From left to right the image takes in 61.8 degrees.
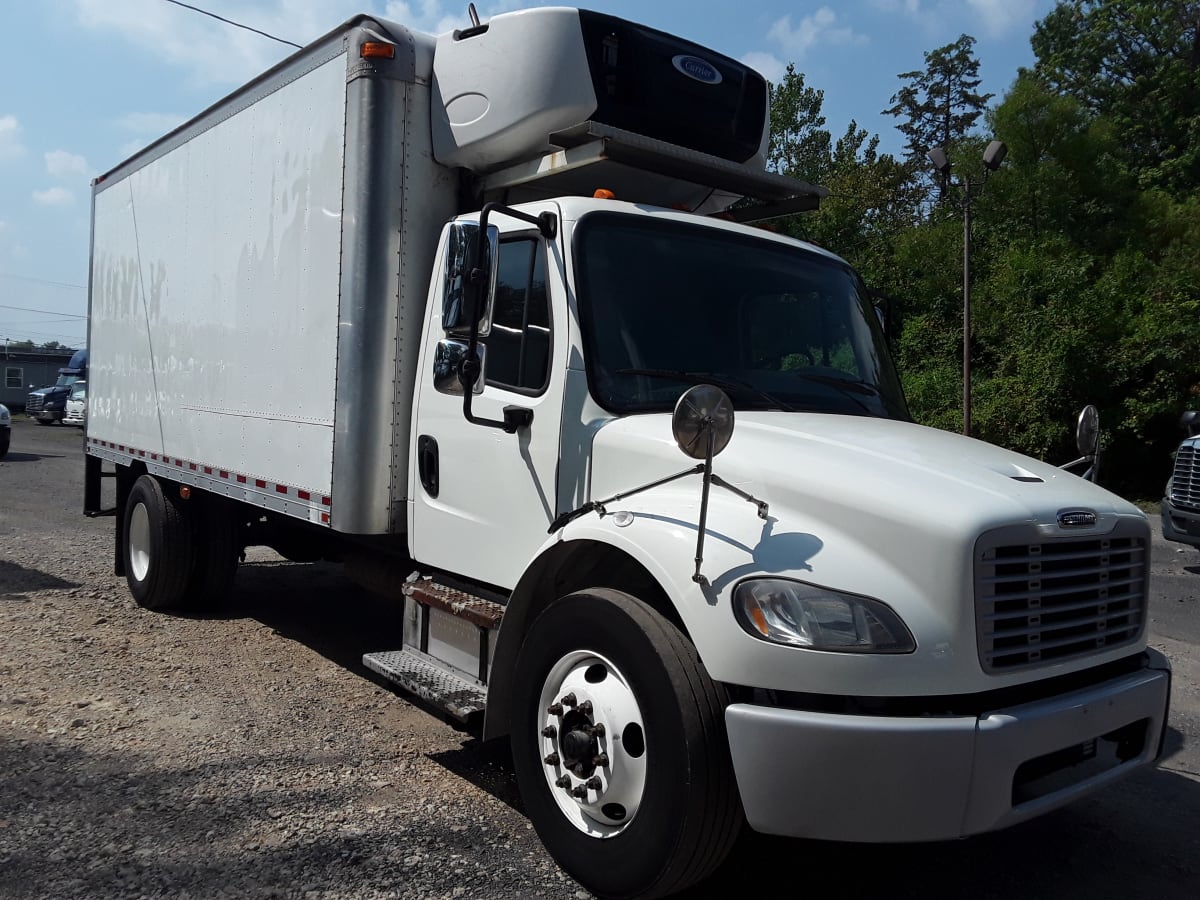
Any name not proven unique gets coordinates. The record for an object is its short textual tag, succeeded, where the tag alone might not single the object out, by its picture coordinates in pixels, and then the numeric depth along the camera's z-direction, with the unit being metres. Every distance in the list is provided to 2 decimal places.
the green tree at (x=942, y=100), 52.66
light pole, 16.83
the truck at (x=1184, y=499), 10.71
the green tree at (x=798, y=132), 33.00
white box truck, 2.91
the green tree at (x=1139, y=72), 31.27
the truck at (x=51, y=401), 39.50
